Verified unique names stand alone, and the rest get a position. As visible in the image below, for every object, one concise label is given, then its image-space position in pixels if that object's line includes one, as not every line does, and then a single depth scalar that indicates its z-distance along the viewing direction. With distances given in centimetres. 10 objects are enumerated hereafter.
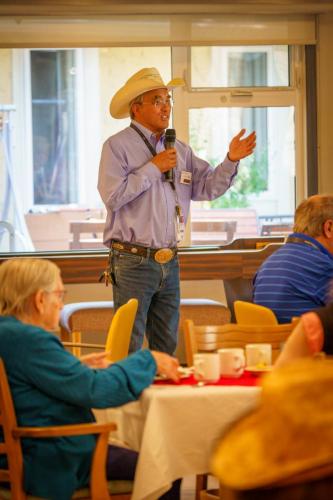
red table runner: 552
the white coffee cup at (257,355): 601
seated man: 729
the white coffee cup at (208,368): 549
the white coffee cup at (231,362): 570
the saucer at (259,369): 578
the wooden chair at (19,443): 510
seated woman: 524
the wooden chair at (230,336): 648
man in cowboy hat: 856
